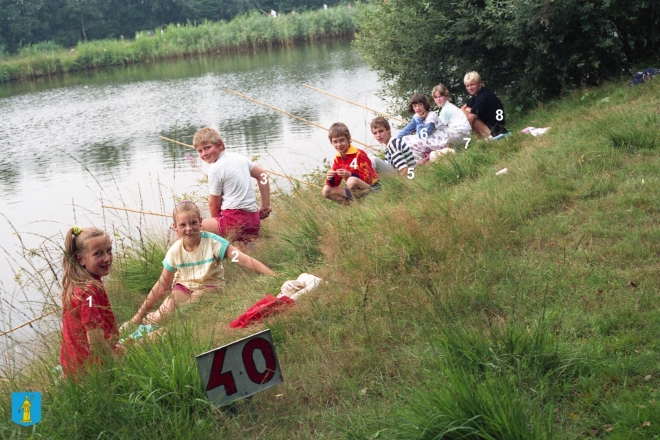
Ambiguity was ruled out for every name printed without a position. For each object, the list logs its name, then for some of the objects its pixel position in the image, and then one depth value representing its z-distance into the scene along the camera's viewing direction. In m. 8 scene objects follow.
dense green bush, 9.16
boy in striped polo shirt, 7.66
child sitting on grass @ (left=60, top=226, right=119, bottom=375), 3.38
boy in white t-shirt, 6.70
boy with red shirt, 7.07
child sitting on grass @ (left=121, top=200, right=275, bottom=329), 5.16
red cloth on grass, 4.05
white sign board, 3.00
